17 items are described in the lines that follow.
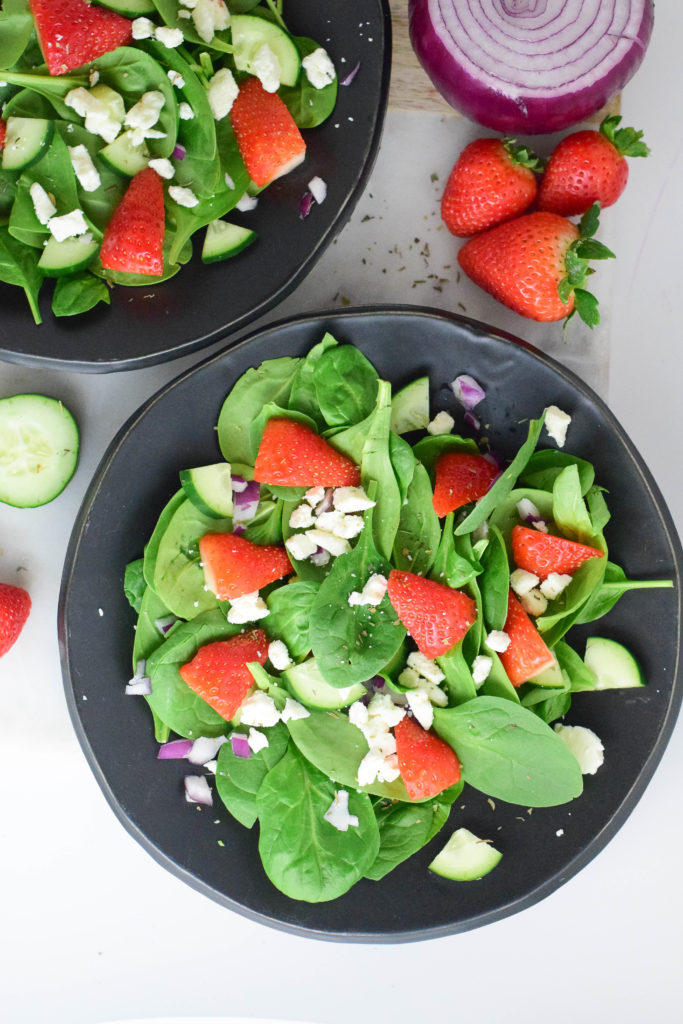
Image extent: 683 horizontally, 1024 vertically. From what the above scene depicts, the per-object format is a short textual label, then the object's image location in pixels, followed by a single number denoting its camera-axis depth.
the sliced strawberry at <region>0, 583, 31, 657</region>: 0.88
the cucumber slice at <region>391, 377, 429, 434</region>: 0.85
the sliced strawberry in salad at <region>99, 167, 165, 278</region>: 0.83
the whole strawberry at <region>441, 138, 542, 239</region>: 0.87
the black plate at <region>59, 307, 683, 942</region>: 0.85
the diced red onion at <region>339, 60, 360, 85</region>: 0.85
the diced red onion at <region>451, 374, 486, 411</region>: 0.86
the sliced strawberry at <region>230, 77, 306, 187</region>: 0.84
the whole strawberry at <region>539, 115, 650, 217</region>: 0.87
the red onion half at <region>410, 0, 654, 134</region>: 0.86
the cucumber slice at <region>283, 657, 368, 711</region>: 0.85
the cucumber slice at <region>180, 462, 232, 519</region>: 0.84
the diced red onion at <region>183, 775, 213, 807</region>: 0.86
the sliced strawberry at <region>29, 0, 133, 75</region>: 0.82
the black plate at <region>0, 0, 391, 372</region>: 0.84
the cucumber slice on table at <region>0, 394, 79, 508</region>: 0.88
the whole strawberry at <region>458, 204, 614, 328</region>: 0.86
